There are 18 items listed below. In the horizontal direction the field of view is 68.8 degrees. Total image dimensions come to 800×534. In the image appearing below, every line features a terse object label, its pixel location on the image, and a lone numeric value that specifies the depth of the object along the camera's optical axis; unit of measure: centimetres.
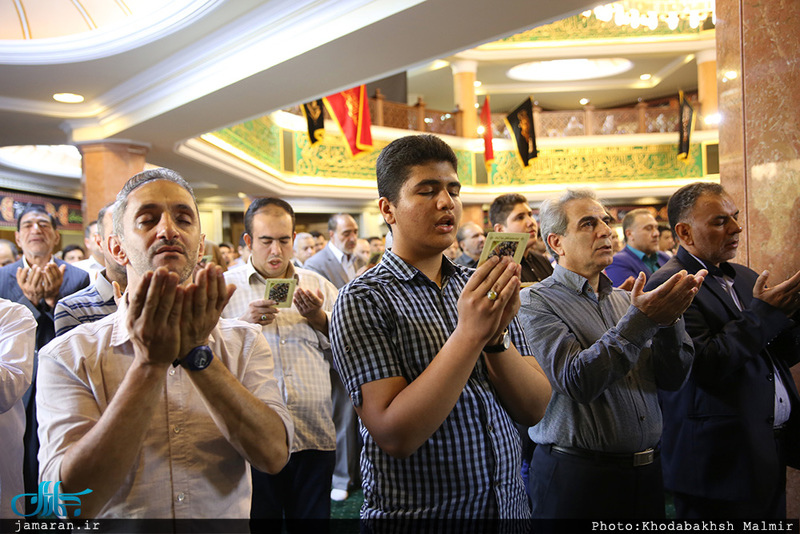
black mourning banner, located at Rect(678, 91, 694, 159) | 1306
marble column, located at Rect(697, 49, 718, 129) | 1368
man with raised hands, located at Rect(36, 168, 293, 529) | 118
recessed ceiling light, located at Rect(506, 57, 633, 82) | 1670
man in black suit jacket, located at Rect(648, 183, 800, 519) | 218
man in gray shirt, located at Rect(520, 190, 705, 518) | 189
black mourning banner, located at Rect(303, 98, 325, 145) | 760
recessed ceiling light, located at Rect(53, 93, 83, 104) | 628
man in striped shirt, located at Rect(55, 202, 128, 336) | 210
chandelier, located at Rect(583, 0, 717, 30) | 920
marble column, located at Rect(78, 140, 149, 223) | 722
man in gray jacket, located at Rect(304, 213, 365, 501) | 410
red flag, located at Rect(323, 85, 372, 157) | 766
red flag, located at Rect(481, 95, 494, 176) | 1307
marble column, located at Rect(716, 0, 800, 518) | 274
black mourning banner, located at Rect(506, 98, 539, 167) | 1190
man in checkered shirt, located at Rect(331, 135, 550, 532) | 131
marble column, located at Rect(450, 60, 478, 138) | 1377
